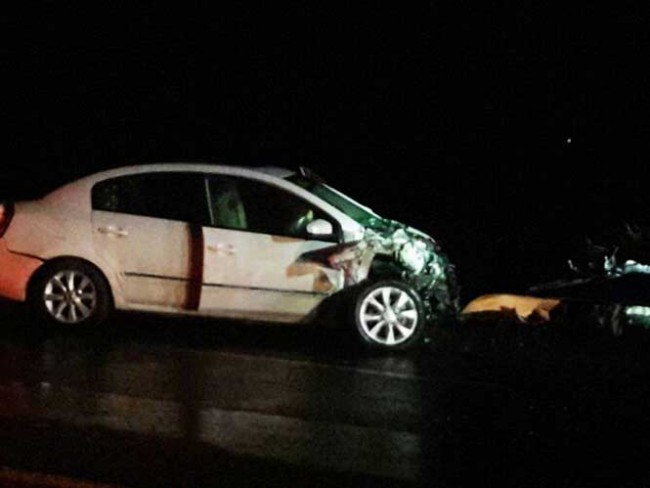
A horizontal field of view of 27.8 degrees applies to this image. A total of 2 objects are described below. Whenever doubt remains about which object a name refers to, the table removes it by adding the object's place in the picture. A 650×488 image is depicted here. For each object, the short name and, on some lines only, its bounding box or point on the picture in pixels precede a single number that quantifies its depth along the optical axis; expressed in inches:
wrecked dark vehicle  468.8
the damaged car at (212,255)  426.9
